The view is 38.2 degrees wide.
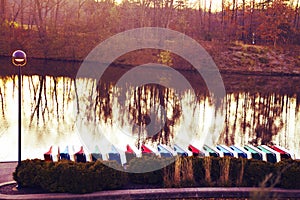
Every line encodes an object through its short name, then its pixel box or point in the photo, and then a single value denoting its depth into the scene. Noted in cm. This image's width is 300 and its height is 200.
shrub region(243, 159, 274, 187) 779
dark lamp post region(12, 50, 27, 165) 770
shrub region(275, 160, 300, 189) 767
